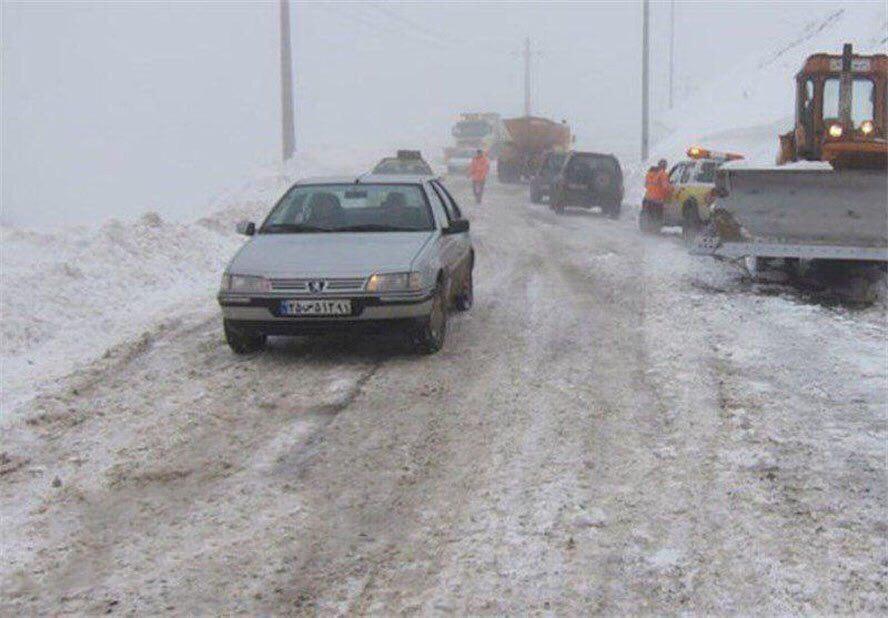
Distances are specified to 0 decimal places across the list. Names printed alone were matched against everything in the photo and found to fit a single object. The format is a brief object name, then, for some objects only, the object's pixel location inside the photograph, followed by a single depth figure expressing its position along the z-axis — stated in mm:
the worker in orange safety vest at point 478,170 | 27719
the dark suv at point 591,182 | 24969
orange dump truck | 39519
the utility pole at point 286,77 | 35594
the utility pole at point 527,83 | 84562
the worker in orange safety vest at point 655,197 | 19781
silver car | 7836
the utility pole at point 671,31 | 77500
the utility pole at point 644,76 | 40669
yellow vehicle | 19016
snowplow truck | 11609
